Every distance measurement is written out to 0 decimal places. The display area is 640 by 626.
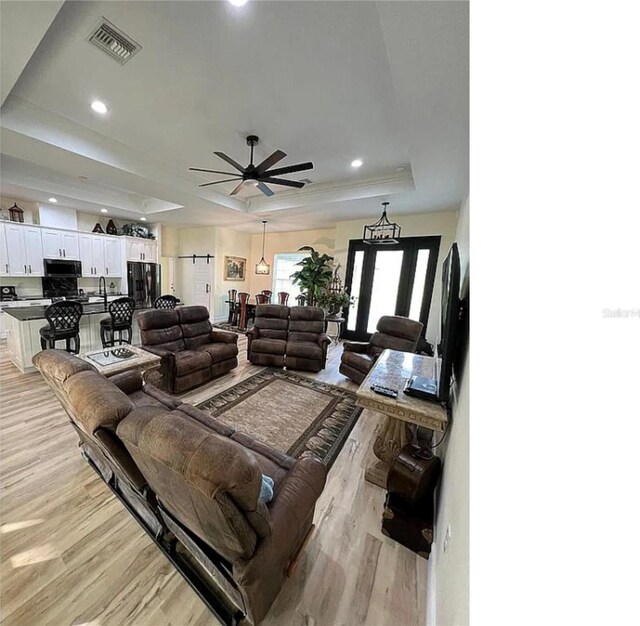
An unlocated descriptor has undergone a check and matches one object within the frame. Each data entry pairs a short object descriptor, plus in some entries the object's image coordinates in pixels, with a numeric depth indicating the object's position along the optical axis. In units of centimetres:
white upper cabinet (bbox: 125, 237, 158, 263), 684
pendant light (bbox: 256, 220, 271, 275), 696
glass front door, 541
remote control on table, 180
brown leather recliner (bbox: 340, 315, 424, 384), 365
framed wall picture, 762
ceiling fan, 279
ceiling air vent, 182
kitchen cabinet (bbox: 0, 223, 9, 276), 491
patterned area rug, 247
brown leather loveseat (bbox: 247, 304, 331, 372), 414
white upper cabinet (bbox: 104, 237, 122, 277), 649
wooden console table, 164
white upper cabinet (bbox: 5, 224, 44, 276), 504
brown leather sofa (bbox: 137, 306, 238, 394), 322
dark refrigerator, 692
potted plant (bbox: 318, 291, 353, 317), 574
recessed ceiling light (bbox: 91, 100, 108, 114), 262
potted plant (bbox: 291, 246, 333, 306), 603
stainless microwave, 553
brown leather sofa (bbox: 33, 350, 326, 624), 87
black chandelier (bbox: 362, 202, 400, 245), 452
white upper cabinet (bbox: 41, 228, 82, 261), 552
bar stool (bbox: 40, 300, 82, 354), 344
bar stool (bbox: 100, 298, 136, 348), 421
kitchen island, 351
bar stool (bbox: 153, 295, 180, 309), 512
